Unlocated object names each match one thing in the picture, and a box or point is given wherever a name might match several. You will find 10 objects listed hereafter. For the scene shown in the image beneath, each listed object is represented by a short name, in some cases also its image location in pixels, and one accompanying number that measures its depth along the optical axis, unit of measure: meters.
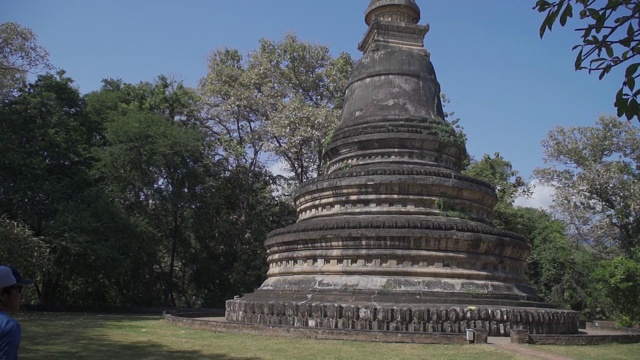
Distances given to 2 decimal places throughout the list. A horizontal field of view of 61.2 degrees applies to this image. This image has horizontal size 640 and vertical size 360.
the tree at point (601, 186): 33.19
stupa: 13.55
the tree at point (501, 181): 31.03
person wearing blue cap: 3.69
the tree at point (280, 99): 32.34
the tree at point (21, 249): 18.36
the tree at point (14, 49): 22.33
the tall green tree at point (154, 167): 27.47
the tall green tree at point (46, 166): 23.08
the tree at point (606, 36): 4.62
